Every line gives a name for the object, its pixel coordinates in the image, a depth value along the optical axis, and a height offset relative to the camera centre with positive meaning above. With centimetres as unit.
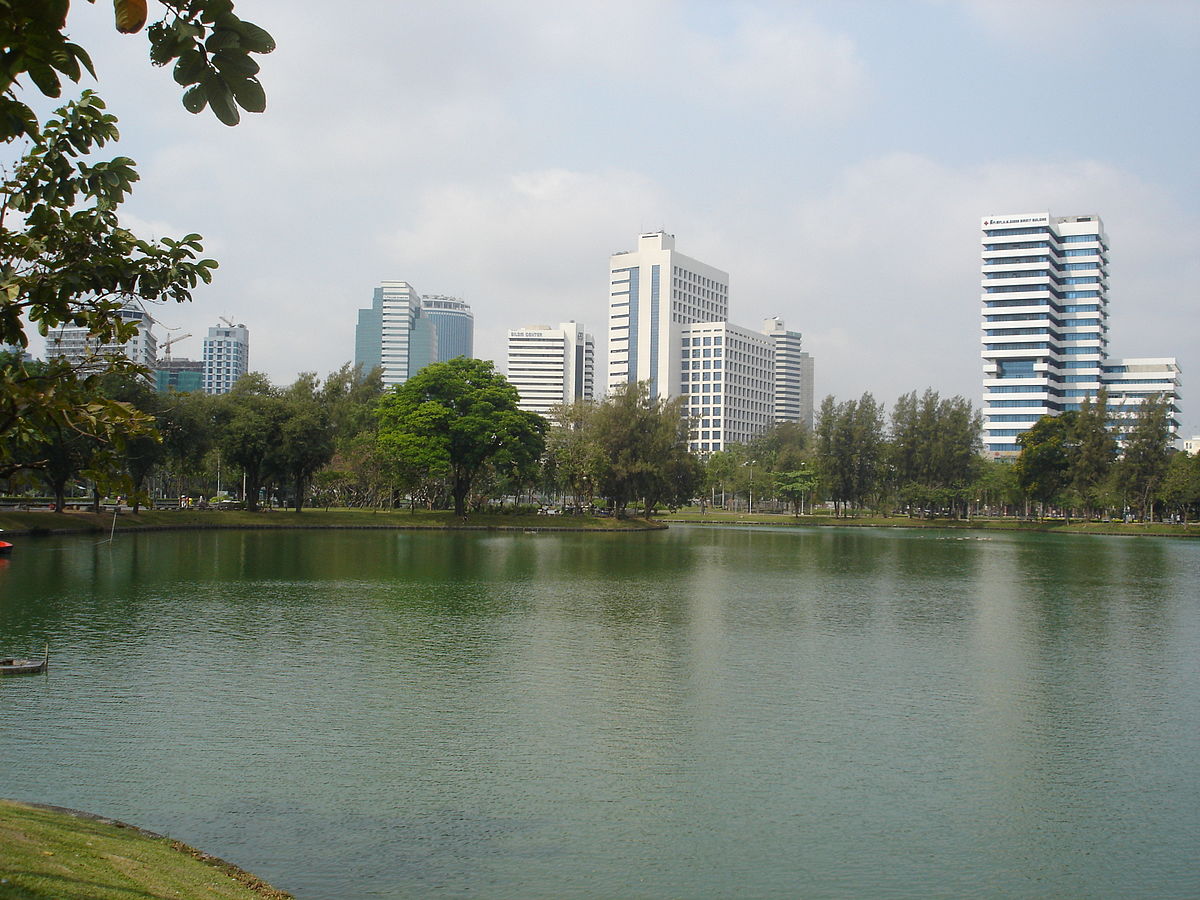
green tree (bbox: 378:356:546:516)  7194 +441
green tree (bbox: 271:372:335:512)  6725 +284
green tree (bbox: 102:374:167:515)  5384 +199
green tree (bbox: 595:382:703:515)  8400 +331
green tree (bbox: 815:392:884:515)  10800 +436
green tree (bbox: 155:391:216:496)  6019 +328
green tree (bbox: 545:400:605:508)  8306 +283
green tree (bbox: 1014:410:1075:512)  10044 +290
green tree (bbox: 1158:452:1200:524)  8938 +46
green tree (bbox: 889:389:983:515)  10725 +423
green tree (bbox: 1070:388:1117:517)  9725 +360
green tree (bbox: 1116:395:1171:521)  9475 +310
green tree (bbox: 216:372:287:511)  6594 +343
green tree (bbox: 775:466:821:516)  10929 +33
